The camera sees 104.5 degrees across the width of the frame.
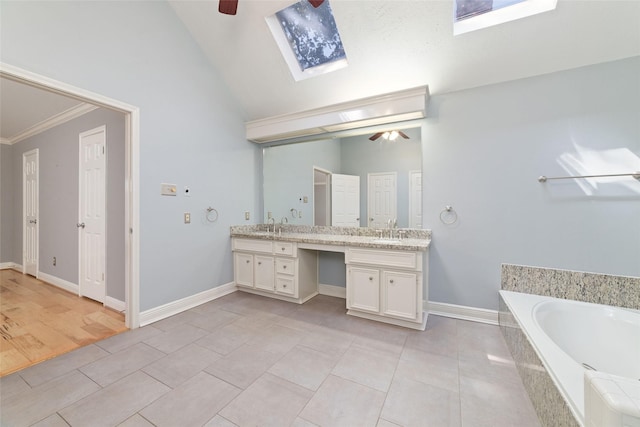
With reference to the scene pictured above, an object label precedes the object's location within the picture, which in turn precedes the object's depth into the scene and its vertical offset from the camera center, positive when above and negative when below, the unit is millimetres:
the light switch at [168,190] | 2584 +241
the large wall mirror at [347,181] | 2816 +389
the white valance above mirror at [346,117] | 2496 +1096
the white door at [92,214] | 2996 -22
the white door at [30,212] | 4039 +7
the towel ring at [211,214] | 3068 -25
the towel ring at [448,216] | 2594 -46
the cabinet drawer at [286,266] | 2940 -647
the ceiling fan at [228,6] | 2191 +1836
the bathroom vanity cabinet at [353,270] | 2299 -640
